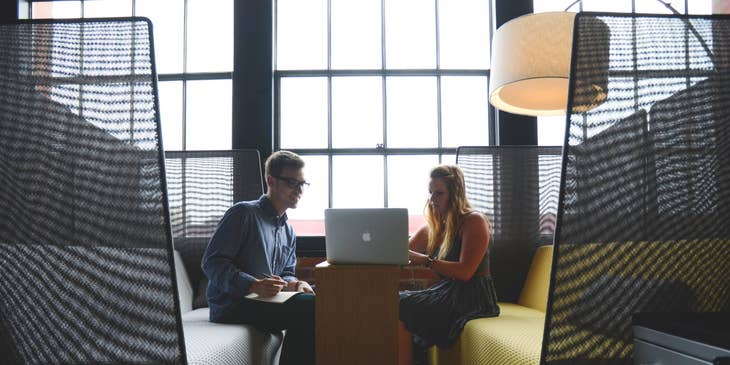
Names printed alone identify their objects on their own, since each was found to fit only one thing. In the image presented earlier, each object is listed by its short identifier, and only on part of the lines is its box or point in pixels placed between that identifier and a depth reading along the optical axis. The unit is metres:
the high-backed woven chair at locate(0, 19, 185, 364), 1.12
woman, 2.38
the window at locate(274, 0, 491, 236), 3.38
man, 2.17
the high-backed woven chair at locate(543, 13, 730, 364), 1.08
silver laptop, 2.13
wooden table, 2.10
